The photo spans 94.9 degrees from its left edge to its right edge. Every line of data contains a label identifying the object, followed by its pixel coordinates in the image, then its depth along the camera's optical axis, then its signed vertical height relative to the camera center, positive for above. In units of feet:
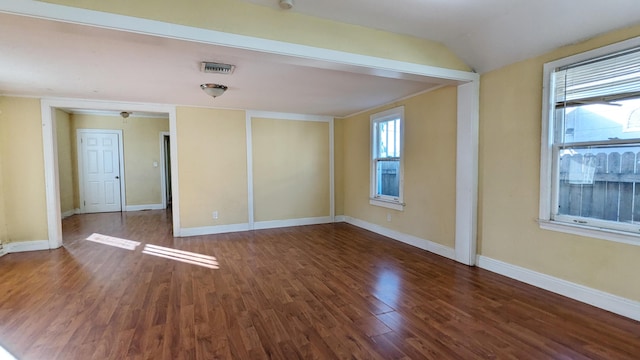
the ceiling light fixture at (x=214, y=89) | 12.11 +3.24
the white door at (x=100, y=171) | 24.02 -0.30
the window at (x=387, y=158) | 15.78 +0.44
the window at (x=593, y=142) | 7.64 +0.62
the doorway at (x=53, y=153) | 14.26 +0.73
